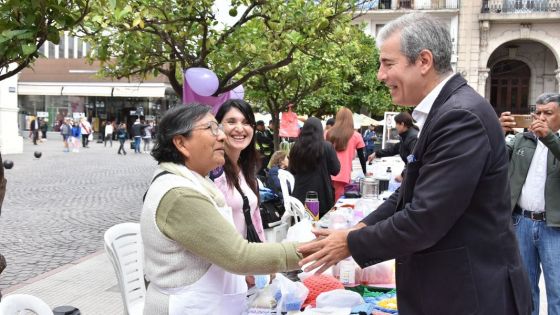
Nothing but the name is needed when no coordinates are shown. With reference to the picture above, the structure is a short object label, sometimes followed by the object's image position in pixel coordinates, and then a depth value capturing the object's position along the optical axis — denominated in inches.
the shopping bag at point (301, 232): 141.9
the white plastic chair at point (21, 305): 78.7
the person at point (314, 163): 263.4
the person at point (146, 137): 1145.4
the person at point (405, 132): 272.7
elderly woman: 79.2
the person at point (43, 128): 1433.3
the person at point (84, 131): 1168.8
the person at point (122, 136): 1035.3
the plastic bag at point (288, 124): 655.1
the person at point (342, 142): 317.1
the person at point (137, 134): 1076.5
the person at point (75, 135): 1056.8
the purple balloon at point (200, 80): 216.8
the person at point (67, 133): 1075.9
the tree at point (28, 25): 105.2
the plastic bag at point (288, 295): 110.4
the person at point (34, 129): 1245.1
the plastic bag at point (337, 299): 112.3
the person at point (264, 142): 484.8
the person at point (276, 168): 306.0
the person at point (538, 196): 154.8
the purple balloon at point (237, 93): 293.6
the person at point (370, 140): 890.7
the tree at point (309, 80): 289.0
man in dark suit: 70.3
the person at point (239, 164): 134.2
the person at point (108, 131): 1264.8
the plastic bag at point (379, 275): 134.3
